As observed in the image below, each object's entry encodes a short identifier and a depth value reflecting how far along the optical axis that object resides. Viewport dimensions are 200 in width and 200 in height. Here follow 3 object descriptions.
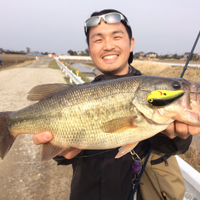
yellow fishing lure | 0.41
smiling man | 0.47
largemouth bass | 0.44
